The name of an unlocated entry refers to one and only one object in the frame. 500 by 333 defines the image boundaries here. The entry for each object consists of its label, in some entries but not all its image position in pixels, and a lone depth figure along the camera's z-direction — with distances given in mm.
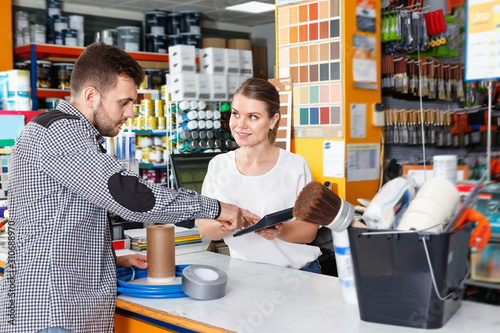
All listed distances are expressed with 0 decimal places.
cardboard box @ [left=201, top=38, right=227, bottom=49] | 10273
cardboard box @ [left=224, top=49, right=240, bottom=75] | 6785
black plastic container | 1394
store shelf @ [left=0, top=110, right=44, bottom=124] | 4073
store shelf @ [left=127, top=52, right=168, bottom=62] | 9234
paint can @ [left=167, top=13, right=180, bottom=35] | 10172
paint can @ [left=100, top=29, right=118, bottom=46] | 9086
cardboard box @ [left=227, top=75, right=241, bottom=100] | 6648
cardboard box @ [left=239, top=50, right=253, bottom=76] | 7047
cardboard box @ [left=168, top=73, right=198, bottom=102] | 6238
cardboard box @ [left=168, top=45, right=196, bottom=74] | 6469
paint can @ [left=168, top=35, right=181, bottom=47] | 10094
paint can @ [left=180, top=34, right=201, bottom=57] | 10211
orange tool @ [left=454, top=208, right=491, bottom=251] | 1449
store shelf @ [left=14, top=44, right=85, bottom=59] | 7945
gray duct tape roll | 1795
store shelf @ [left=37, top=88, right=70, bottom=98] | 7953
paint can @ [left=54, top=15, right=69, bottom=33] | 8594
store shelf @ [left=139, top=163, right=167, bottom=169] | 6825
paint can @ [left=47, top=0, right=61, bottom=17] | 8773
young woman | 2494
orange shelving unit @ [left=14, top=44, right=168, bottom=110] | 7776
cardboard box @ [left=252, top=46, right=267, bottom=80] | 11352
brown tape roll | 1937
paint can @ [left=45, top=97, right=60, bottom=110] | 7805
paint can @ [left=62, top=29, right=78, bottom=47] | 8498
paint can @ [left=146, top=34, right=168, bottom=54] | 9781
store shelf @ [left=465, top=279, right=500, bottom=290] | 1780
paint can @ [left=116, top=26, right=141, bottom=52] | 9273
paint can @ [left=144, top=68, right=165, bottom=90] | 8711
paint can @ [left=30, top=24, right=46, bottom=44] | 8280
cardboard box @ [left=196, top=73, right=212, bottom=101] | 6355
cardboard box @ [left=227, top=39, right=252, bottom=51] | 10492
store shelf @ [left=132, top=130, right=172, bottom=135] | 6557
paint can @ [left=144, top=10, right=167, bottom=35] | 9898
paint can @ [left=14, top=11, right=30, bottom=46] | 8203
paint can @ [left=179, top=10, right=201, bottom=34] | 10258
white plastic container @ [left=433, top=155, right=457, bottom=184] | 1497
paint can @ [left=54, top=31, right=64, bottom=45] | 8555
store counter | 1531
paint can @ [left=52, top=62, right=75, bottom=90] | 8180
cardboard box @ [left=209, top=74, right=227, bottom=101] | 6477
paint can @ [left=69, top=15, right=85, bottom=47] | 8758
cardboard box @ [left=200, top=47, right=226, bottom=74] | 6633
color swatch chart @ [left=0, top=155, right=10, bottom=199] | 3688
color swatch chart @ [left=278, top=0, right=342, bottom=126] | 5121
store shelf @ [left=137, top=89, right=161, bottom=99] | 7863
